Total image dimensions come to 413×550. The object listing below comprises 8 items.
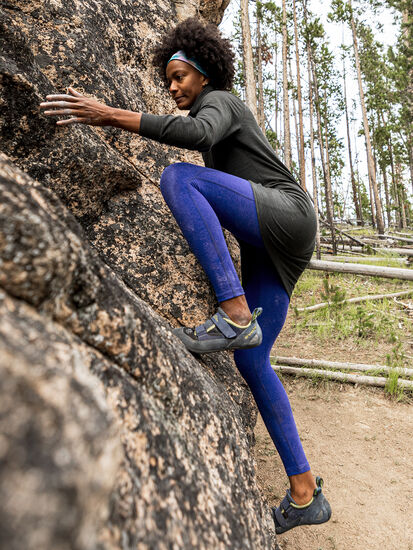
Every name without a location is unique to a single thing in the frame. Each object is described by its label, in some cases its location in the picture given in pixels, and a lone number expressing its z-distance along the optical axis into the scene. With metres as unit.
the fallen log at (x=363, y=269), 5.68
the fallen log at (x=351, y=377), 3.54
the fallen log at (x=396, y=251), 9.93
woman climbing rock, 1.69
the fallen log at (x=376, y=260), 8.57
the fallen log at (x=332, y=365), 3.70
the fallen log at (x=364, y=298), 5.61
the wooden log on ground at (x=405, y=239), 12.56
